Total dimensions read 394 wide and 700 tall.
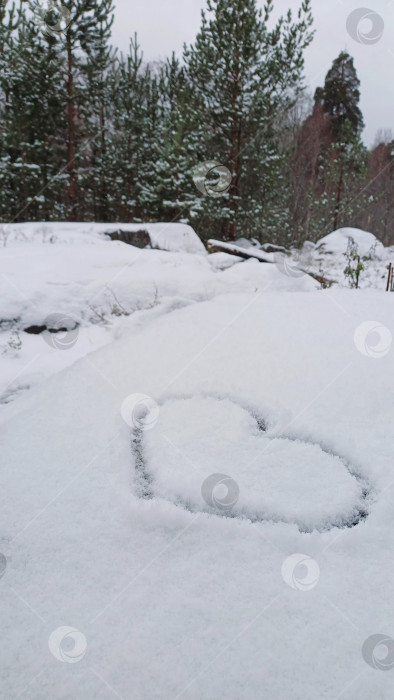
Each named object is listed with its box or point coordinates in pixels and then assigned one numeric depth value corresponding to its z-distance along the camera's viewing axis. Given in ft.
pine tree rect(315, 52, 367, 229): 51.39
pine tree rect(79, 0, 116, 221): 34.94
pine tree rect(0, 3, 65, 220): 33.87
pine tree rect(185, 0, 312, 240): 31.19
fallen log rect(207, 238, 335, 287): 23.35
